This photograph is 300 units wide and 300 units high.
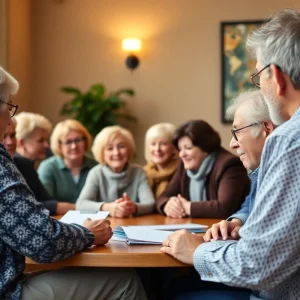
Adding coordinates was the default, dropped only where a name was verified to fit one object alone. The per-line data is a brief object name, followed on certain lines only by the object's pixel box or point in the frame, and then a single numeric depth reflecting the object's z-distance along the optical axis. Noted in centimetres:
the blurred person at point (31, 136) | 398
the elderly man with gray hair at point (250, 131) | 210
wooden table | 187
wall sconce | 640
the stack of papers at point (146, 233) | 203
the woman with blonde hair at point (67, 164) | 391
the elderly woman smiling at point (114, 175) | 341
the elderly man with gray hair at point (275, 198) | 133
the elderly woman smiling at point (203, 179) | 296
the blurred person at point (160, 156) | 378
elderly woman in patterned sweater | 171
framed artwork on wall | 644
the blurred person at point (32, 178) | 328
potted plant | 605
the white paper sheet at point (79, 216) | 247
